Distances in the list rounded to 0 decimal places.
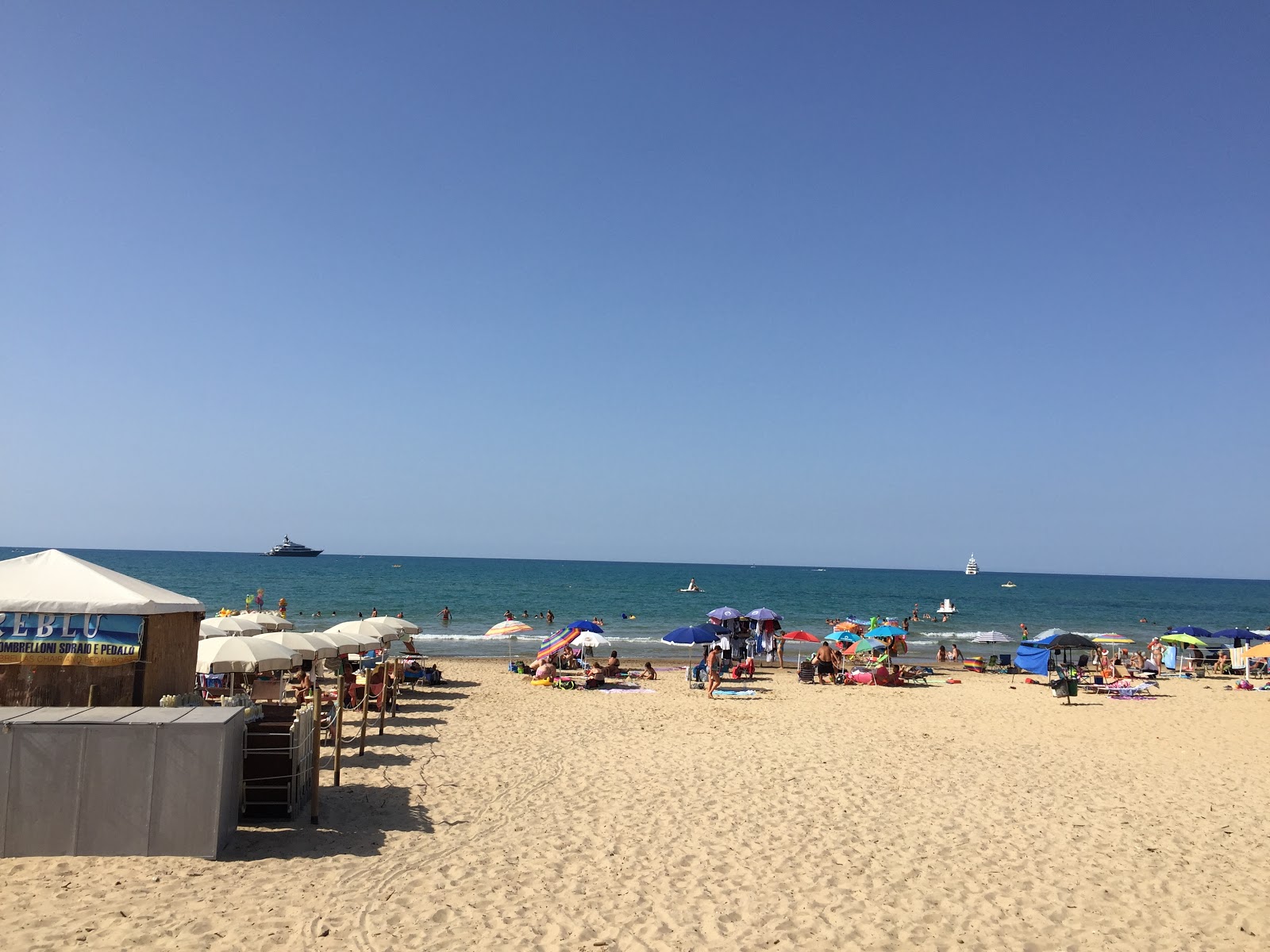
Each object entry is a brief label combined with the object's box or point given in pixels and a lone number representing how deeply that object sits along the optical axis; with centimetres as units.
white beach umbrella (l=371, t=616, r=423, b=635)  2141
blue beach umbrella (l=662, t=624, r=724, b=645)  2273
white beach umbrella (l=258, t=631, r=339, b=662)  1563
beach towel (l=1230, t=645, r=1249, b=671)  2842
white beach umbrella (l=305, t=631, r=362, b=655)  1689
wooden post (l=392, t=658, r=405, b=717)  1669
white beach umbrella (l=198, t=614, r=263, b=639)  1722
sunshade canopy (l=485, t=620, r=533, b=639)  2491
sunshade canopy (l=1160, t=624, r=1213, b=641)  3064
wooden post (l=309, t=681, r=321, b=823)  886
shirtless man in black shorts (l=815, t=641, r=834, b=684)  2372
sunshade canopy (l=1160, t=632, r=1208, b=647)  2847
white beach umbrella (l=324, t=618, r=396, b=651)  1897
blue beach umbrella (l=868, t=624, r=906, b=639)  2509
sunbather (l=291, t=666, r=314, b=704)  1731
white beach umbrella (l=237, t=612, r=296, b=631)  1891
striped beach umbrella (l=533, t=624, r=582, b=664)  2306
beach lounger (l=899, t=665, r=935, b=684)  2481
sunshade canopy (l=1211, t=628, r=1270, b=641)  3077
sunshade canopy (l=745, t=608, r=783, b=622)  2731
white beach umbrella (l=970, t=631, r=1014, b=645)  3147
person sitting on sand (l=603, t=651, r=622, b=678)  2314
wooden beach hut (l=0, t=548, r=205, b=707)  935
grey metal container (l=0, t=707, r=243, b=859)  750
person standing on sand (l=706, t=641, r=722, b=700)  2045
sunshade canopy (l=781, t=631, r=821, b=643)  2595
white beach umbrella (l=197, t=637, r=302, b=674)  1301
